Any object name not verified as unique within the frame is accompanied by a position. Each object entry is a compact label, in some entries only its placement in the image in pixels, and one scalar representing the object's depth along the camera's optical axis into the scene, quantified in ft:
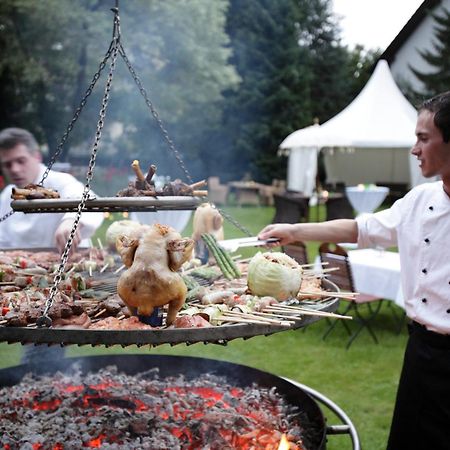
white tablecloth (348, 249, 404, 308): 25.27
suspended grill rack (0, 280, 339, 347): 6.61
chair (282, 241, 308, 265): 25.90
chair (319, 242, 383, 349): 23.93
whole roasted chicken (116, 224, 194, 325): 7.38
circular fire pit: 11.29
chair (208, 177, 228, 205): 82.69
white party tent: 55.83
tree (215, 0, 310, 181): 101.09
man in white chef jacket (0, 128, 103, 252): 16.11
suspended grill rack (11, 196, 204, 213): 7.67
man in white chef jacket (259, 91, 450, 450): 9.95
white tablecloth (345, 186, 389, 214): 53.51
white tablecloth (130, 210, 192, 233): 34.76
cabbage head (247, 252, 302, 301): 8.60
